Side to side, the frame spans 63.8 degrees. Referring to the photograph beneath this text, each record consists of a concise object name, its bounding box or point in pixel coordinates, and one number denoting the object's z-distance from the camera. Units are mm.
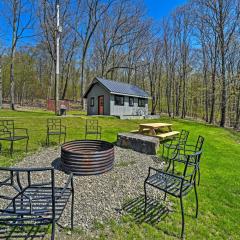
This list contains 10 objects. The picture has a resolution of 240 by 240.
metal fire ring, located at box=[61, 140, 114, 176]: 4406
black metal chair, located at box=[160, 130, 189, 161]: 6020
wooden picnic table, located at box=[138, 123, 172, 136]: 8641
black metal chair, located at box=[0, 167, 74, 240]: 2109
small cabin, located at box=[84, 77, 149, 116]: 18656
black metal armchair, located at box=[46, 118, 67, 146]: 6927
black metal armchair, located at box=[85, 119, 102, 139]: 9264
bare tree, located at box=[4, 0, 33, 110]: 20453
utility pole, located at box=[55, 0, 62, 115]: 16000
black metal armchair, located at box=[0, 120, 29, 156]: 5909
